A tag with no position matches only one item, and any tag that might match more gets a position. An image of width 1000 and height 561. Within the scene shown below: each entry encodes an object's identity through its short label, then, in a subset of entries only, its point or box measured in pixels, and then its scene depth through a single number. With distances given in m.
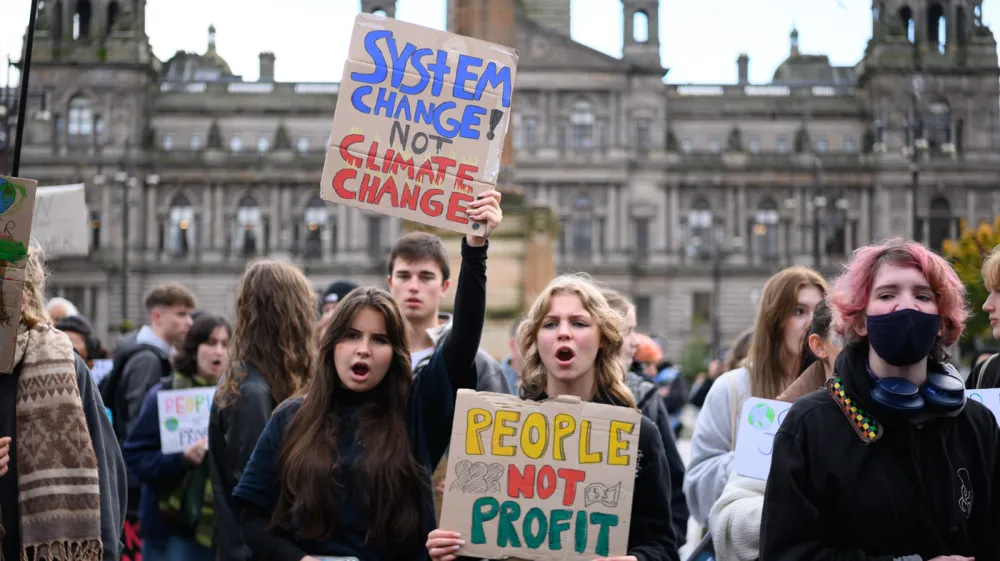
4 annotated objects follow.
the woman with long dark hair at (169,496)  6.02
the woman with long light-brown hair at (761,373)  5.30
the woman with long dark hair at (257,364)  5.25
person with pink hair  3.33
